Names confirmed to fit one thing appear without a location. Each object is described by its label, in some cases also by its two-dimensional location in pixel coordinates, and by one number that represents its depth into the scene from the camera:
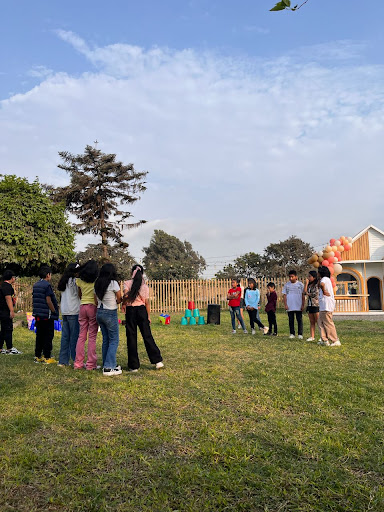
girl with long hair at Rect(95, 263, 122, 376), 6.43
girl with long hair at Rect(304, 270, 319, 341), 10.16
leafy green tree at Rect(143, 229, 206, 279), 57.30
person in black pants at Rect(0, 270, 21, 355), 9.02
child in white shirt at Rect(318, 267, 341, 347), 9.14
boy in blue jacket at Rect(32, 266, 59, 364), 7.48
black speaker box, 15.31
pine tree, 28.61
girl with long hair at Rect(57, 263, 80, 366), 7.24
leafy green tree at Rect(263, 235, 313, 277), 38.19
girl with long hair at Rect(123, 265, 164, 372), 6.59
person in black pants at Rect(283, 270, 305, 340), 10.74
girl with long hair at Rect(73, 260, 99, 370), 6.84
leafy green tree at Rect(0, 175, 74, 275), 13.12
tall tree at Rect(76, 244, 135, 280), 34.03
